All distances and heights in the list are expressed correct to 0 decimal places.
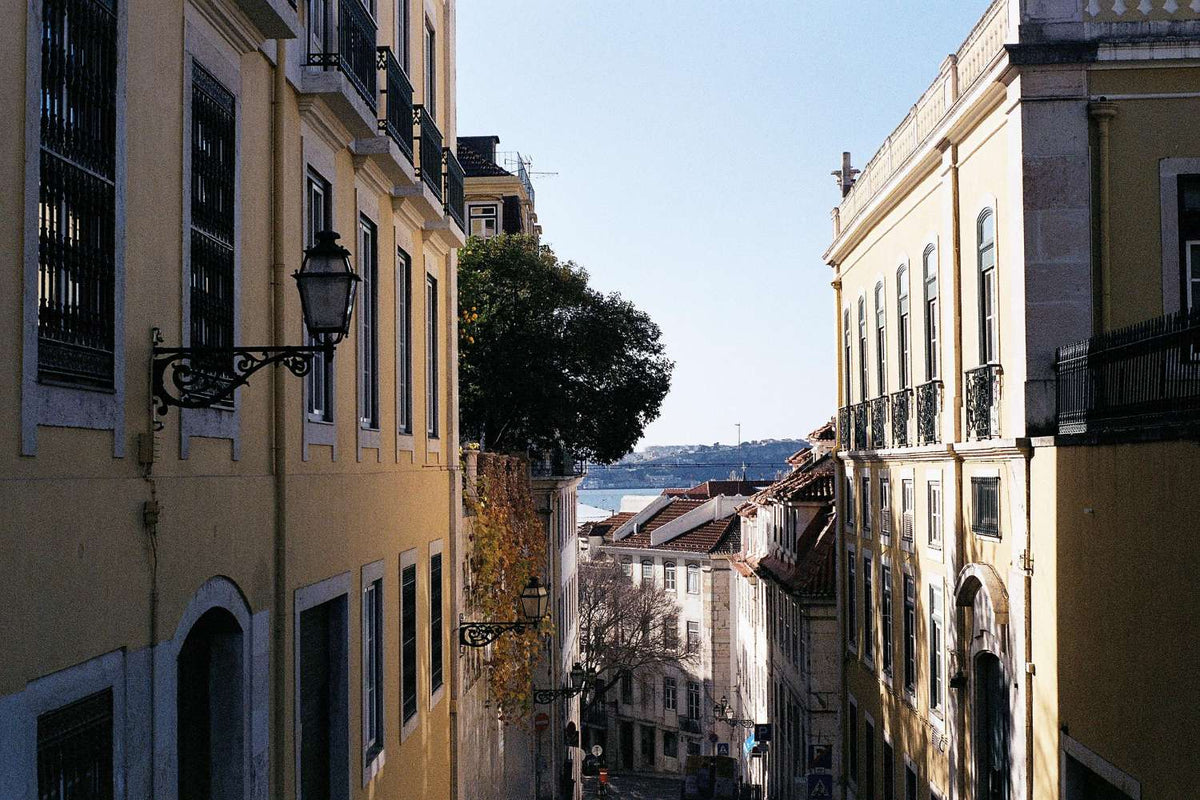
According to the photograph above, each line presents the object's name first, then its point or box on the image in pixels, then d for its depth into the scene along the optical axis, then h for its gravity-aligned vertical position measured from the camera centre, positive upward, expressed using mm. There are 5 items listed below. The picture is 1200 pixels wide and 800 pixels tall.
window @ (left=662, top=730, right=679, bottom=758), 68062 -15684
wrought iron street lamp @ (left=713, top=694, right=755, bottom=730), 54278 -12018
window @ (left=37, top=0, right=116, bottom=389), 5289 +1116
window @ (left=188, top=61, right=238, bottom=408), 7133 +1360
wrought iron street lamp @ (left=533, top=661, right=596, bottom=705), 21528 -4522
